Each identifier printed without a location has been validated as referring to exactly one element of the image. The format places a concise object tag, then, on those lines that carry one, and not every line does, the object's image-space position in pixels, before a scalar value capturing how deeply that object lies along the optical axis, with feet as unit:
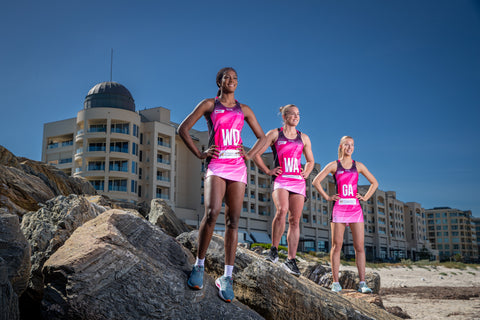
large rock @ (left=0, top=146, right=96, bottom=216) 24.32
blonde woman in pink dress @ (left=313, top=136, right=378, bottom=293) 28.04
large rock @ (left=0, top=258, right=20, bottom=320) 13.58
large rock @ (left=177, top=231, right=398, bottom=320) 18.49
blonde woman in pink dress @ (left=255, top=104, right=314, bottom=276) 23.73
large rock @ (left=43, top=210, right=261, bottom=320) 13.82
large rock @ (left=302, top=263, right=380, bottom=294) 36.40
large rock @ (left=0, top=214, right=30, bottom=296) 15.30
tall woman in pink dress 16.72
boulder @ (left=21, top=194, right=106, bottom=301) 17.98
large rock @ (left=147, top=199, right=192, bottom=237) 36.49
